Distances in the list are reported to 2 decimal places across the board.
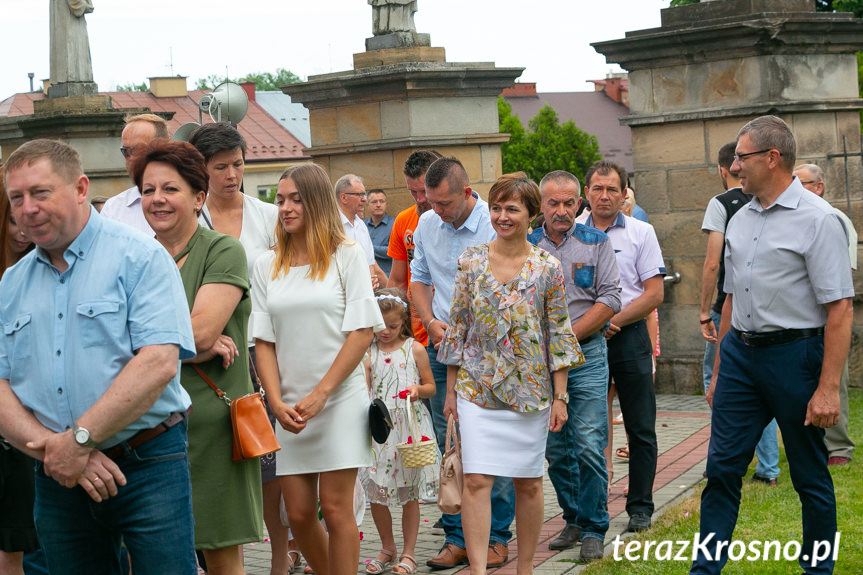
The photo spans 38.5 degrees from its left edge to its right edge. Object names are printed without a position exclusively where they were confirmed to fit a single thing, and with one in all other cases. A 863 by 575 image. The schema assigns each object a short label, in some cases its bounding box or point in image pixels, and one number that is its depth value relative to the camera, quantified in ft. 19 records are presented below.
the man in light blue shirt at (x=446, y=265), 22.09
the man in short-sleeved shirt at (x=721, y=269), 26.40
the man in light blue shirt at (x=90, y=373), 12.80
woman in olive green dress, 15.84
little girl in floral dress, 22.26
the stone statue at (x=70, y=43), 50.08
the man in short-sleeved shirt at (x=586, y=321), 22.15
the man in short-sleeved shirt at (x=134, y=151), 18.26
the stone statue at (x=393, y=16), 37.83
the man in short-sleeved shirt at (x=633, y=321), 23.99
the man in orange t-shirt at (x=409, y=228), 25.38
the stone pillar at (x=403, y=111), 36.68
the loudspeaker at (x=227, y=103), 48.55
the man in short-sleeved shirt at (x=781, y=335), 18.29
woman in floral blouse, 19.57
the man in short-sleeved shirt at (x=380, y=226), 36.63
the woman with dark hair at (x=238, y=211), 18.99
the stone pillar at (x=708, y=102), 37.50
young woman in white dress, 18.40
